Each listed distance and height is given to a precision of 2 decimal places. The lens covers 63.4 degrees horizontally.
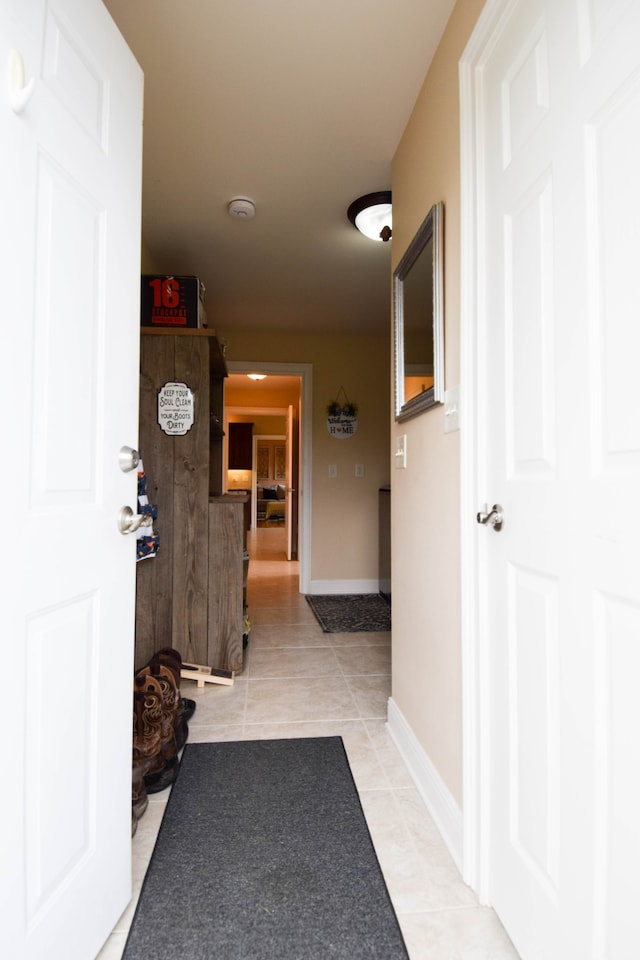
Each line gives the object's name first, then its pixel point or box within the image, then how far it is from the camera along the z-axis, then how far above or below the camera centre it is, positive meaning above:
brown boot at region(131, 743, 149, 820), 1.46 -0.86
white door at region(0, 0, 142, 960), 0.79 +0.03
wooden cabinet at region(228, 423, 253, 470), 11.21 +0.93
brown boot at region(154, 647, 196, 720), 2.09 -0.71
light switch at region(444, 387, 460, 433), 1.39 +0.22
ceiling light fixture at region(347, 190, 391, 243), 2.42 +1.34
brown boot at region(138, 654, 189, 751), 1.78 -0.72
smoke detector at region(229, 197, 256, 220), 2.47 +1.37
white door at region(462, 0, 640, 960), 0.76 +0.05
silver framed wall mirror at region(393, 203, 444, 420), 1.51 +0.57
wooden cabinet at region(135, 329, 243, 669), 2.54 -0.05
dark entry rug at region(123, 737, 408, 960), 1.08 -0.94
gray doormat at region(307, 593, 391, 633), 3.61 -0.94
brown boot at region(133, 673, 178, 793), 1.63 -0.80
